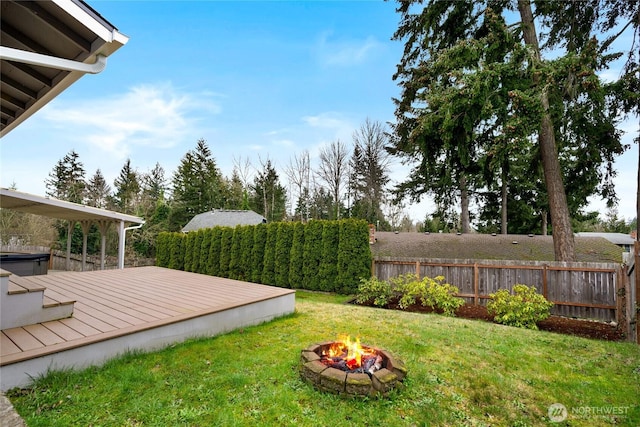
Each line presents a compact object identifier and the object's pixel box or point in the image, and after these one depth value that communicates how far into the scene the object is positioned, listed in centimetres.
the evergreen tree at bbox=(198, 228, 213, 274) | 1220
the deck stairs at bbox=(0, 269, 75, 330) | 288
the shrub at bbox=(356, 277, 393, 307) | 725
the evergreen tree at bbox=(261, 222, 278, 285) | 1003
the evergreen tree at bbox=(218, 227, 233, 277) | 1141
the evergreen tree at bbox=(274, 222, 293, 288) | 971
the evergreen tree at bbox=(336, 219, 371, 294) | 835
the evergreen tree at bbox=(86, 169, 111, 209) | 2432
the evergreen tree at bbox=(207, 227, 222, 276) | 1184
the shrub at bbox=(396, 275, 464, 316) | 644
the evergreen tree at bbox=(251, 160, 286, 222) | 2834
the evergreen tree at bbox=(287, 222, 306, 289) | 940
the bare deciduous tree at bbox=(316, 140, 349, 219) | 2170
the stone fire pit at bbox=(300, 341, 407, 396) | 237
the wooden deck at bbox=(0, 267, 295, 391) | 251
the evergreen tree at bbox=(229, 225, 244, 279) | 1103
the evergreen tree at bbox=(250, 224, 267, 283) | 1040
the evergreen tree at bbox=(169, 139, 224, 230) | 2567
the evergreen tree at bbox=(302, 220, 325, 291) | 909
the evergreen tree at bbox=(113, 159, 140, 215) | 2553
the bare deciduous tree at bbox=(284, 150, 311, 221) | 2466
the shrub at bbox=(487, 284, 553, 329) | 552
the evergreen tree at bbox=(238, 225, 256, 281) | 1070
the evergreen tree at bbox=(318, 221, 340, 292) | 879
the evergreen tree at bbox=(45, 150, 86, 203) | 2492
